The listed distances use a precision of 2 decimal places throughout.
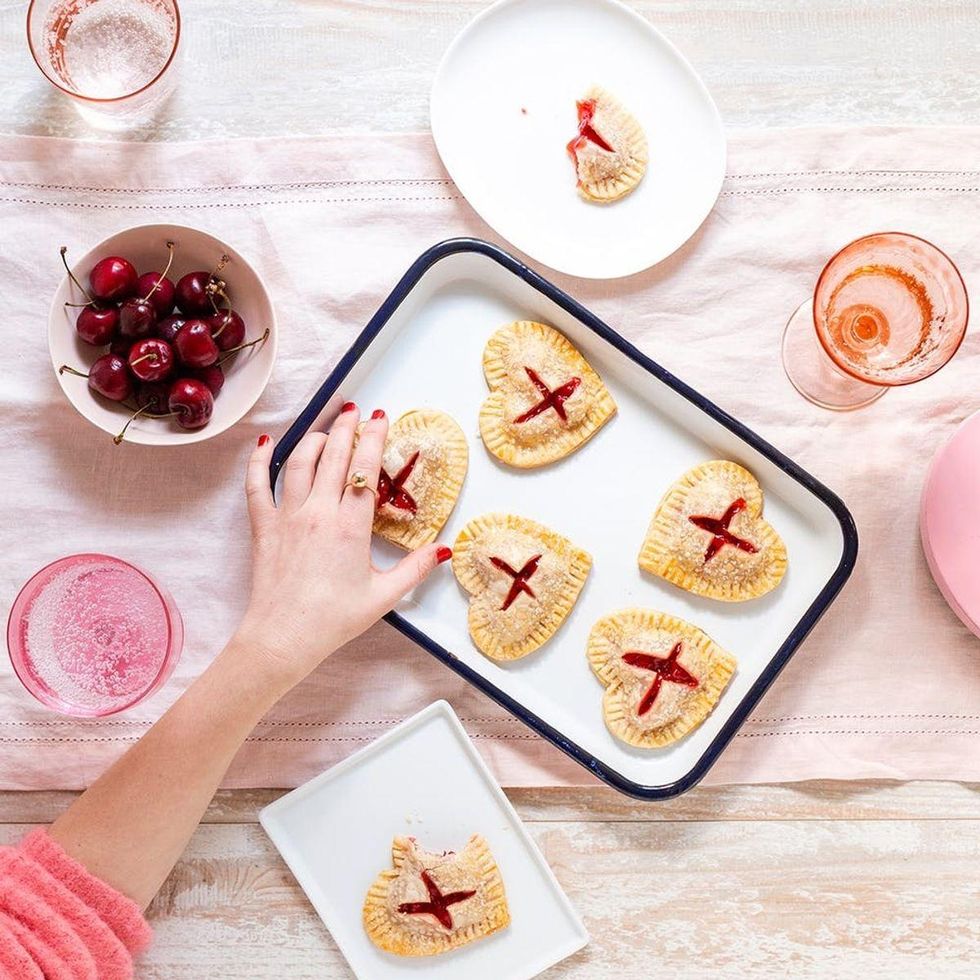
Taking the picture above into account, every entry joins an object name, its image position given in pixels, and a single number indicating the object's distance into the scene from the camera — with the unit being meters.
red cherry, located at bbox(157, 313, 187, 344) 1.51
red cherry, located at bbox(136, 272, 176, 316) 1.51
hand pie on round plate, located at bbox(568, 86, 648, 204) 1.65
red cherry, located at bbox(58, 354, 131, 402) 1.49
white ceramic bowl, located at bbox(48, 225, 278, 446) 1.52
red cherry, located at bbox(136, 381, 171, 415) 1.52
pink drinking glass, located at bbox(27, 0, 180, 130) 1.63
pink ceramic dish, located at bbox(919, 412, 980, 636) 1.62
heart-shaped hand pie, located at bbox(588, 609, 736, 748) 1.63
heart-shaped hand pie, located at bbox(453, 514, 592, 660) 1.62
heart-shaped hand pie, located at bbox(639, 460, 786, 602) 1.63
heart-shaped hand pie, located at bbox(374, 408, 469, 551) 1.59
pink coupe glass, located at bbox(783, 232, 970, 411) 1.57
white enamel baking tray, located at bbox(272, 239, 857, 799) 1.65
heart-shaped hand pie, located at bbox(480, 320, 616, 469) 1.63
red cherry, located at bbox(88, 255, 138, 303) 1.50
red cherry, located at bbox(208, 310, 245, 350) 1.52
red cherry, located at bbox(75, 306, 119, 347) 1.51
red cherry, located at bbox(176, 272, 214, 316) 1.52
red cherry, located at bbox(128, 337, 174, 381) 1.47
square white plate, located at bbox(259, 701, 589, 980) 1.65
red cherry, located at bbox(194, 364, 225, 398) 1.54
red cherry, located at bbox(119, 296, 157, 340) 1.48
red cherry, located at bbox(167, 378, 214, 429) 1.49
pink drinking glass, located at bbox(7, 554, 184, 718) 1.57
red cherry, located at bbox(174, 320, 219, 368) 1.48
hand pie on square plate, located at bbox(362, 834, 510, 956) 1.63
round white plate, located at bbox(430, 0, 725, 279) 1.67
